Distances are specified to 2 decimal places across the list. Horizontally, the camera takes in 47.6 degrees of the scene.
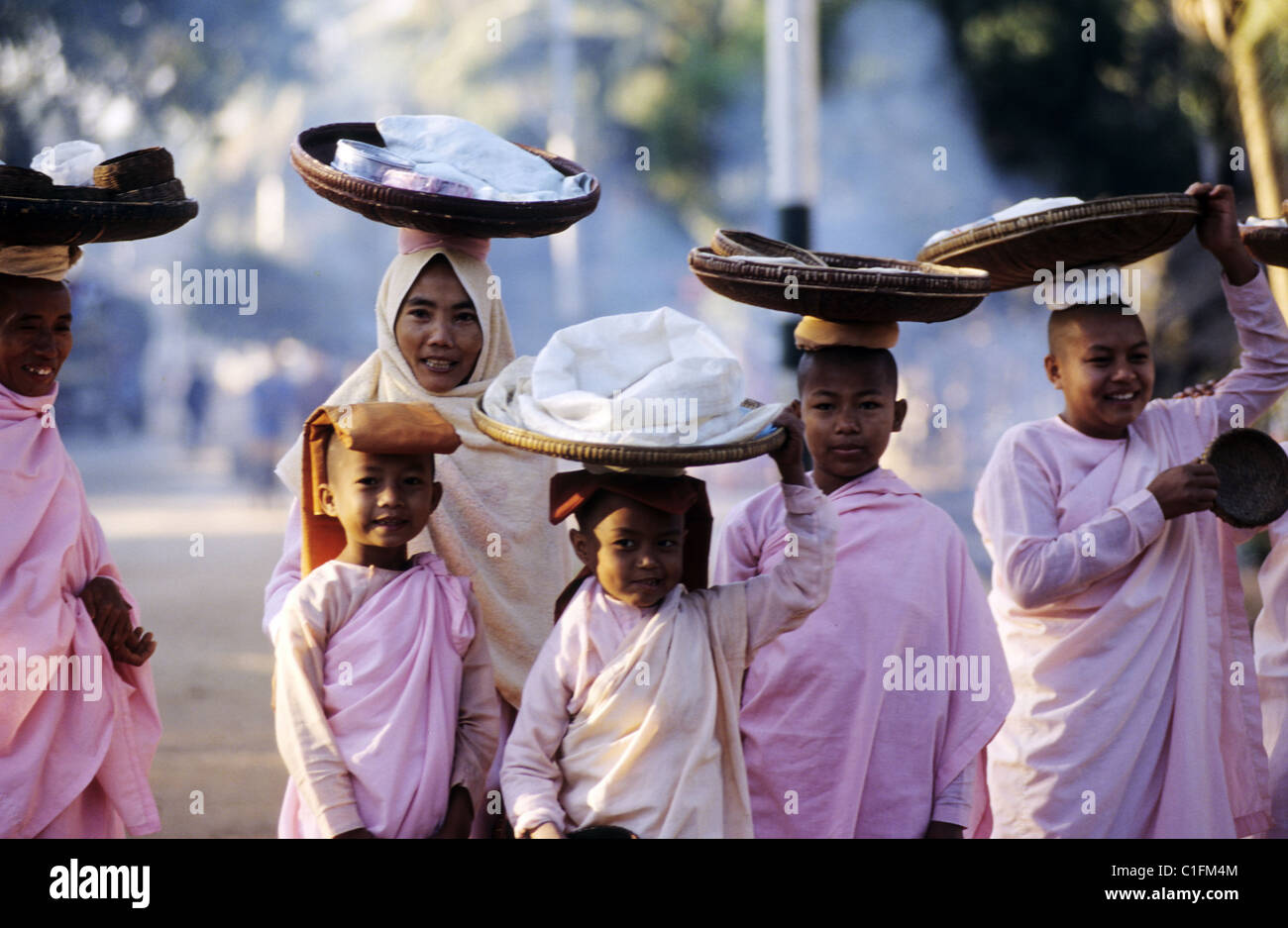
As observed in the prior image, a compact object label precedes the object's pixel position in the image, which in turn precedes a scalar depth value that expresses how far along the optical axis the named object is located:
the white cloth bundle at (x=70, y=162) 4.55
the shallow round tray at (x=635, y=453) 3.65
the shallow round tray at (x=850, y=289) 4.12
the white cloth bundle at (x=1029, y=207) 4.63
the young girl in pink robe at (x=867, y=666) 4.45
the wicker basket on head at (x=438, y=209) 4.29
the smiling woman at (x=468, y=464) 4.50
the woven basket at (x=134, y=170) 4.48
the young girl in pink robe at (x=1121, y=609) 4.70
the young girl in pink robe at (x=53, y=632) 4.39
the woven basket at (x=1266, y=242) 5.04
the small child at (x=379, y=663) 3.85
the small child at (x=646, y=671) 3.83
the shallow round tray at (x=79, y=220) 4.19
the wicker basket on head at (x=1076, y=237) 4.50
